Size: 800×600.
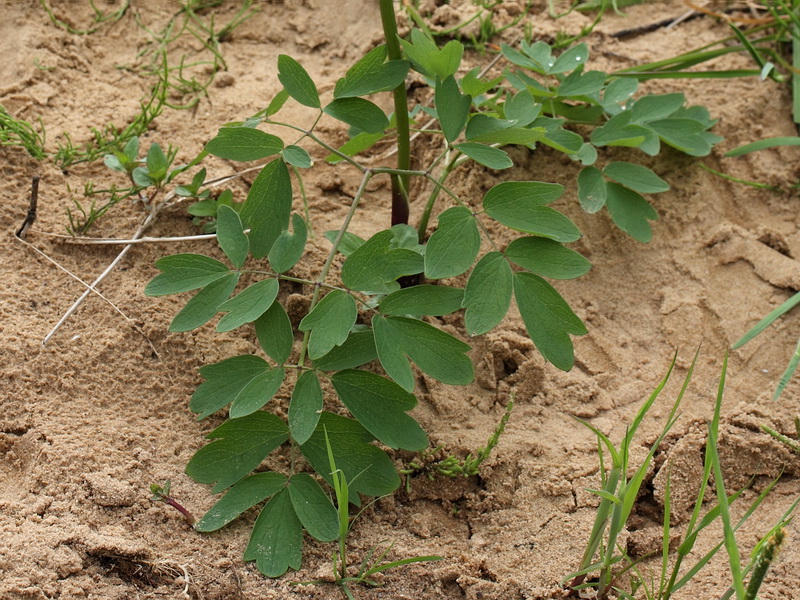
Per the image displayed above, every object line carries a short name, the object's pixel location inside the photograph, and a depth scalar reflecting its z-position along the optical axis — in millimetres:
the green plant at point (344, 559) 769
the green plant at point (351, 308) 785
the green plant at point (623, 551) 742
